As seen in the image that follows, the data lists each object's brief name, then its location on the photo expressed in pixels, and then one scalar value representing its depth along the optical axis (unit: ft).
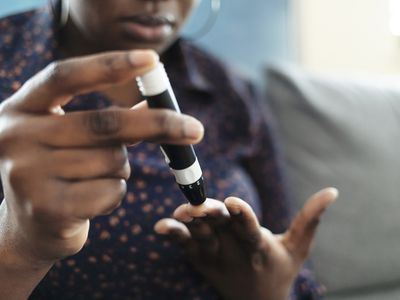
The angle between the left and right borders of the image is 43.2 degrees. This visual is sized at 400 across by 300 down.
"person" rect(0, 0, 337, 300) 1.22
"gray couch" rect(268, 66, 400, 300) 3.46
